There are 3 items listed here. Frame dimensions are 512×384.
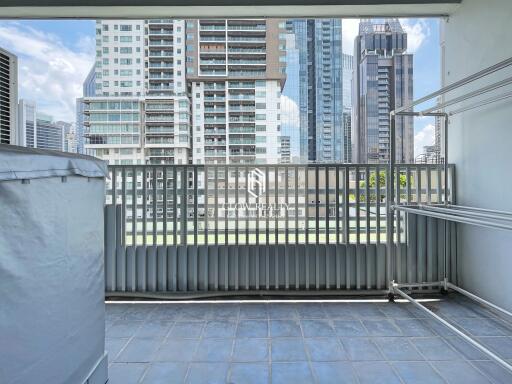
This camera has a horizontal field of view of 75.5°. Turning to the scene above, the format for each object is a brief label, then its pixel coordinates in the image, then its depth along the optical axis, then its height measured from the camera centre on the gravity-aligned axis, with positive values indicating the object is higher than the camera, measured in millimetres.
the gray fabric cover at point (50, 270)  984 -292
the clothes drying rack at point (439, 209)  1966 -141
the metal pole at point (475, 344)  1526 -799
